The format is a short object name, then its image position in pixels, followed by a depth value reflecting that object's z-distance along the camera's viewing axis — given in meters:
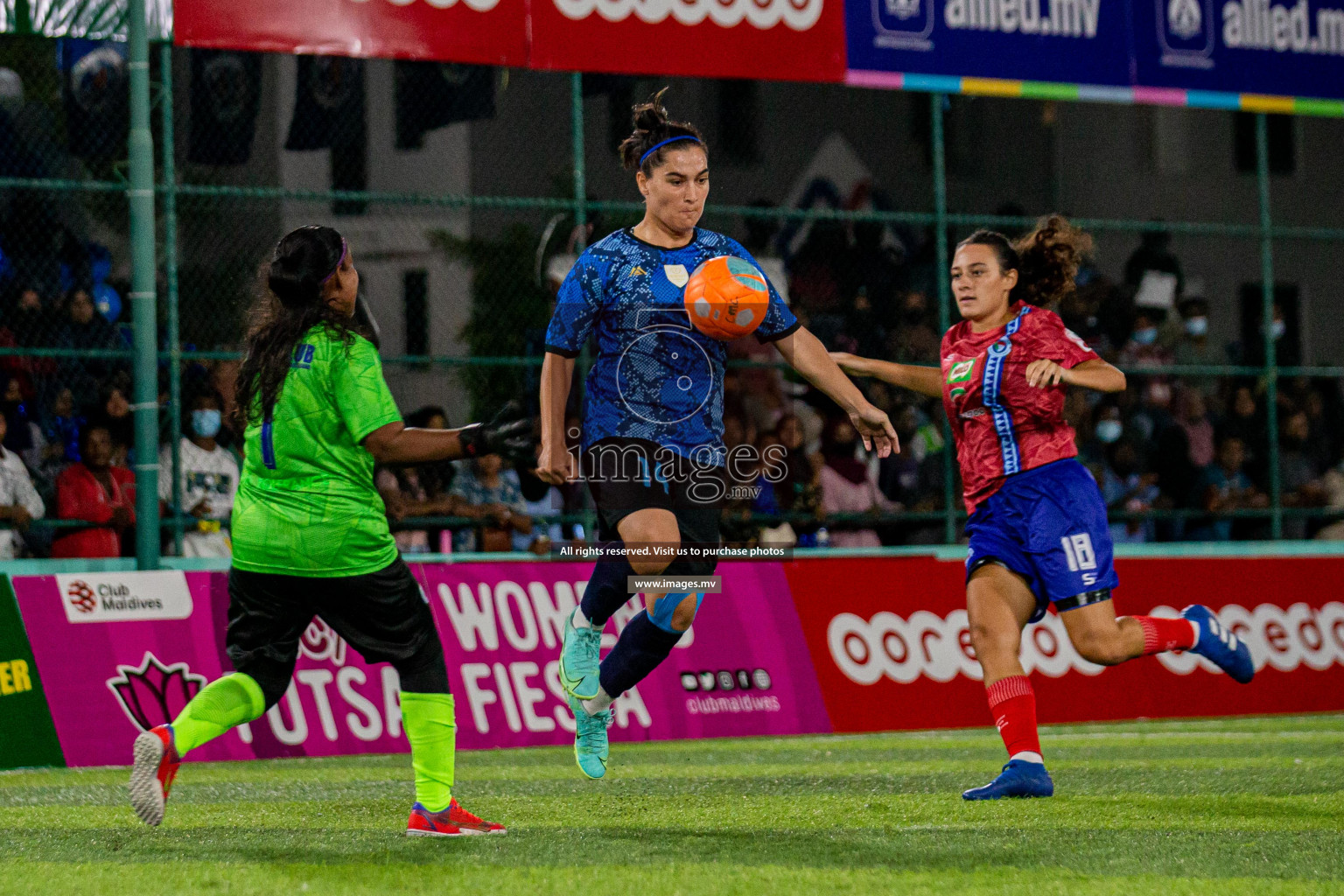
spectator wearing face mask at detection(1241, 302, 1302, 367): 24.28
